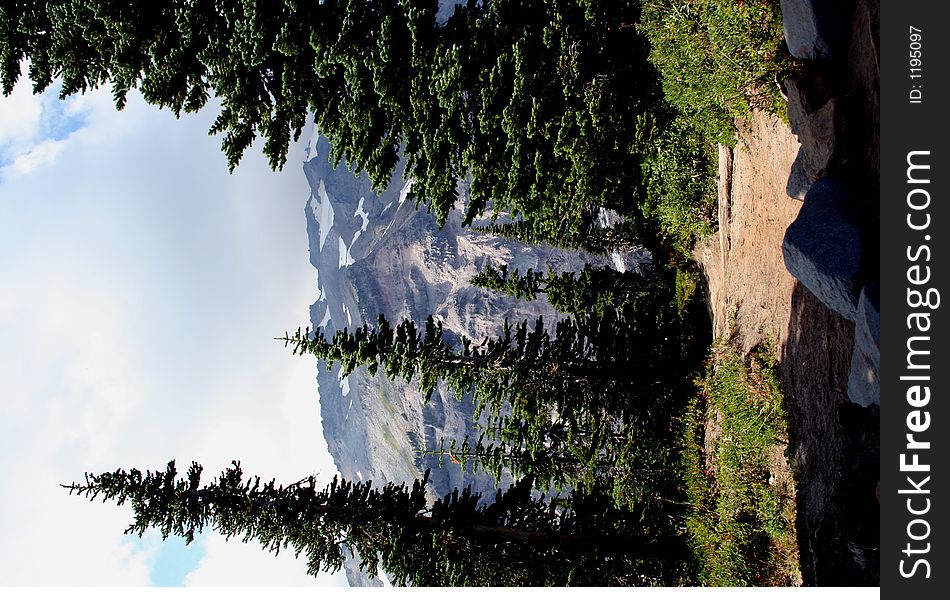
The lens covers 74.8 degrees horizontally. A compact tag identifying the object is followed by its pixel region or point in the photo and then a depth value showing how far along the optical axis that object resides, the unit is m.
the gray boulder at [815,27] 10.58
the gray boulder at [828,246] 9.45
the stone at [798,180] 12.09
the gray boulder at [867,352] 8.26
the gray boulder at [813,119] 10.73
